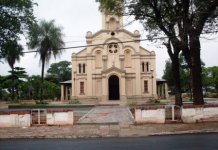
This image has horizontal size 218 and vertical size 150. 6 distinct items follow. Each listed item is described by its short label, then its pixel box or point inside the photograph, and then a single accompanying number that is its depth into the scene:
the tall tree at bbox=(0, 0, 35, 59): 16.73
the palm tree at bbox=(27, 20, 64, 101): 25.90
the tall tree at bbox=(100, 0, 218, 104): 11.33
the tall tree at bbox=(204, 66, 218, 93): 52.00
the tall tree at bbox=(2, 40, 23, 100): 17.47
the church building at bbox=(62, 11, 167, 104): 29.75
